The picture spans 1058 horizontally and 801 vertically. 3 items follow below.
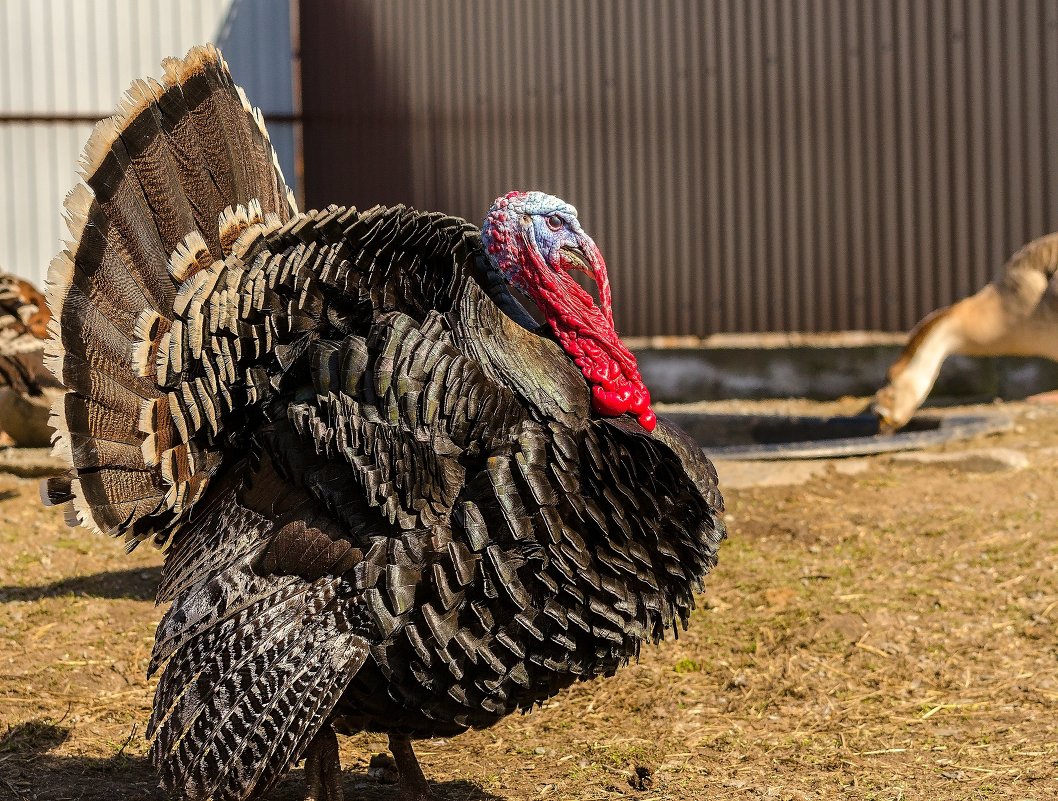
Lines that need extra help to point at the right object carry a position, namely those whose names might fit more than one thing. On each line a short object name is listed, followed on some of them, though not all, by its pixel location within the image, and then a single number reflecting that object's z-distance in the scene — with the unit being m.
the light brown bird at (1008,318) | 8.09
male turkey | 2.79
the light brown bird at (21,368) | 7.18
